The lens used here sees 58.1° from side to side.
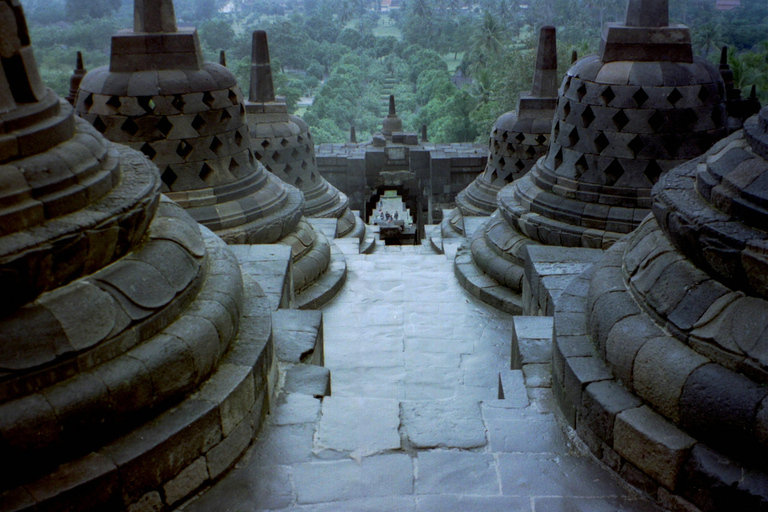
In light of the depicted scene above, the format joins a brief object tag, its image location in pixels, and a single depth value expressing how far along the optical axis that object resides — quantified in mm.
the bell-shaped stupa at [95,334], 2412
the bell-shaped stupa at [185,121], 6000
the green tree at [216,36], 53500
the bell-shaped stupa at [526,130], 9555
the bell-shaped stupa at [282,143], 9984
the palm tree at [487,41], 45062
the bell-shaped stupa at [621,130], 5938
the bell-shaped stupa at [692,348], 2570
